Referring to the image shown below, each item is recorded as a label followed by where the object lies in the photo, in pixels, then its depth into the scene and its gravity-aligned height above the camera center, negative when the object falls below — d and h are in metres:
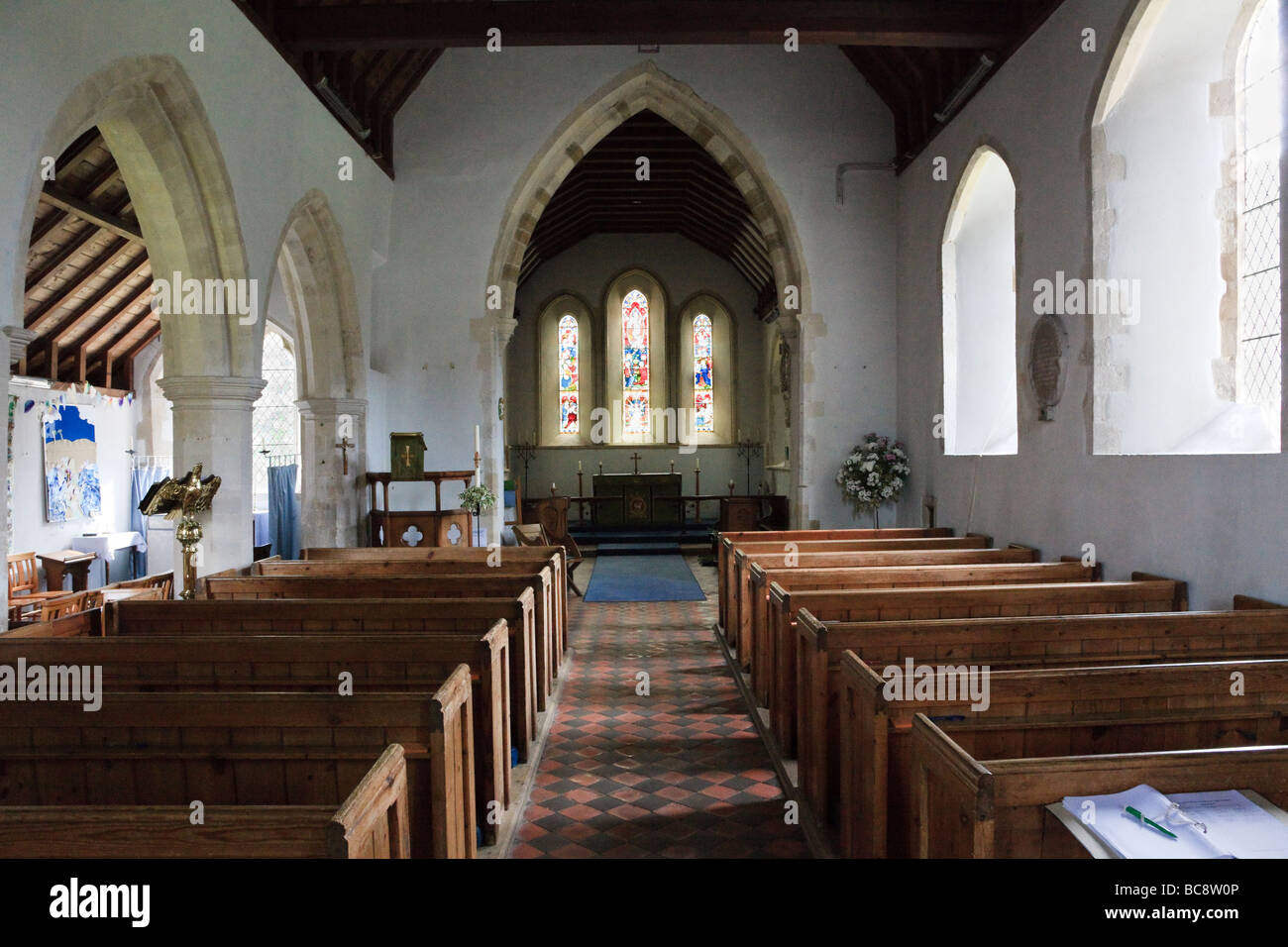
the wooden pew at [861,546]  5.91 -0.51
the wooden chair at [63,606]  6.97 -0.98
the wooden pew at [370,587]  4.39 -0.54
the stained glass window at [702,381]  15.13 +1.55
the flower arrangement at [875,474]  8.17 -0.04
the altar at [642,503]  13.60 -0.45
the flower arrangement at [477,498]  7.82 -0.20
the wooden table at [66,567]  8.97 -0.86
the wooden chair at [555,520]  10.77 -0.55
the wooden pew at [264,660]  2.86 -0.58
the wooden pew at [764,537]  6.31 -0.49
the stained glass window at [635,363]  14.98 +1.86
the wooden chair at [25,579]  8.14 -0.93
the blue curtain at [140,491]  11.23 -0.13
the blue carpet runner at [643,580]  8.45 -1.12
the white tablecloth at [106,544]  10.21 -0.72
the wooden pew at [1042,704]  2.28 -0.61
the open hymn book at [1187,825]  1.54 -0.65
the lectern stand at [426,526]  7.58 -0.42
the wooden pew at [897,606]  3.28 -0.60
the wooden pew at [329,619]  3.68 -0.58
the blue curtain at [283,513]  11.06 -0.43
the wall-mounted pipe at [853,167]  8.67 +2.93
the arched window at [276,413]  11.45 +0.86
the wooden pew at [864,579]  4.47 -0.56
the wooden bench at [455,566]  5.21 -0.53
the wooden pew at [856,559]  5.21 -0.53
